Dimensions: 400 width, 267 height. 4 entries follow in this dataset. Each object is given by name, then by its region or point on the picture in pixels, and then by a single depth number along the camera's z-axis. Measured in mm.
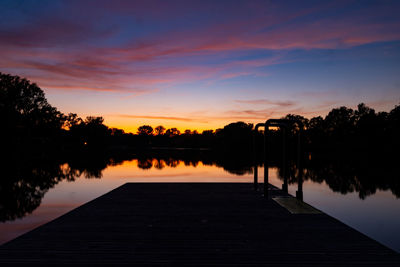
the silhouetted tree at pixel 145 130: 152625
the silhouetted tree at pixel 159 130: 154375
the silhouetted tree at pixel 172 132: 151500
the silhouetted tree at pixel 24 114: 56844
